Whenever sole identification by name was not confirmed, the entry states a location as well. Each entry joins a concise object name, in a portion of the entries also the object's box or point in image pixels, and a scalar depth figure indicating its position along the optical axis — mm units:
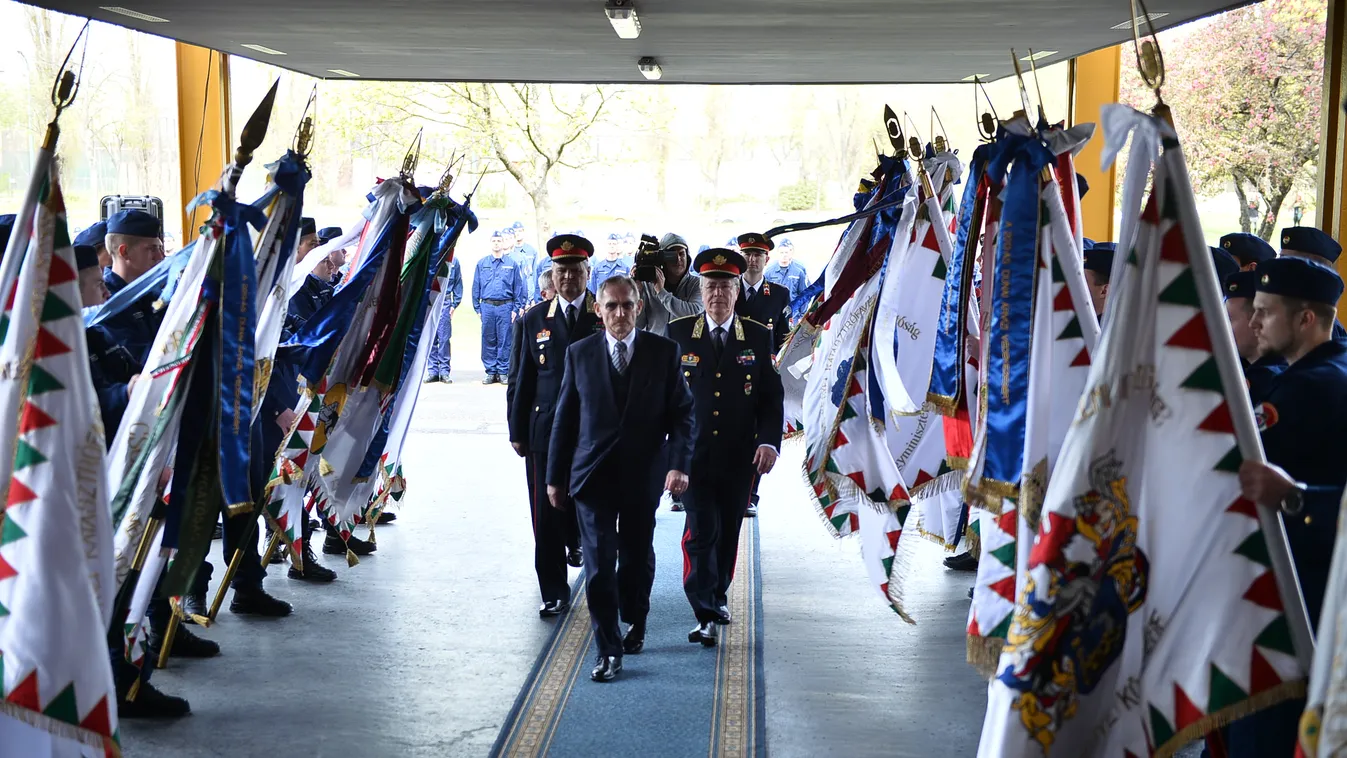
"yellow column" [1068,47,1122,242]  9438
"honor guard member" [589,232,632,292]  14641
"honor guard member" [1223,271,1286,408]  3881
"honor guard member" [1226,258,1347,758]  3016
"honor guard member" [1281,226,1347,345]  4887
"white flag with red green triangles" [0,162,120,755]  2861
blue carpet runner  4312
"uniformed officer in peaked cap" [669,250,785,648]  5520
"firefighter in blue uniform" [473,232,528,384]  15062
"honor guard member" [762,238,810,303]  12890
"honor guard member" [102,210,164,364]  4961
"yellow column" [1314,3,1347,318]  6113
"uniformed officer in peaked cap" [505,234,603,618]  5875
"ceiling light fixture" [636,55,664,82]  8477
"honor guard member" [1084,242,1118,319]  5137
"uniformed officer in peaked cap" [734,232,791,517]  8352
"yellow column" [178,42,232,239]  9680
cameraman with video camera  7383
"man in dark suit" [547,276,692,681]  5031
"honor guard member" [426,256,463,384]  13484
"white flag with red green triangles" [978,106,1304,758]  2643
